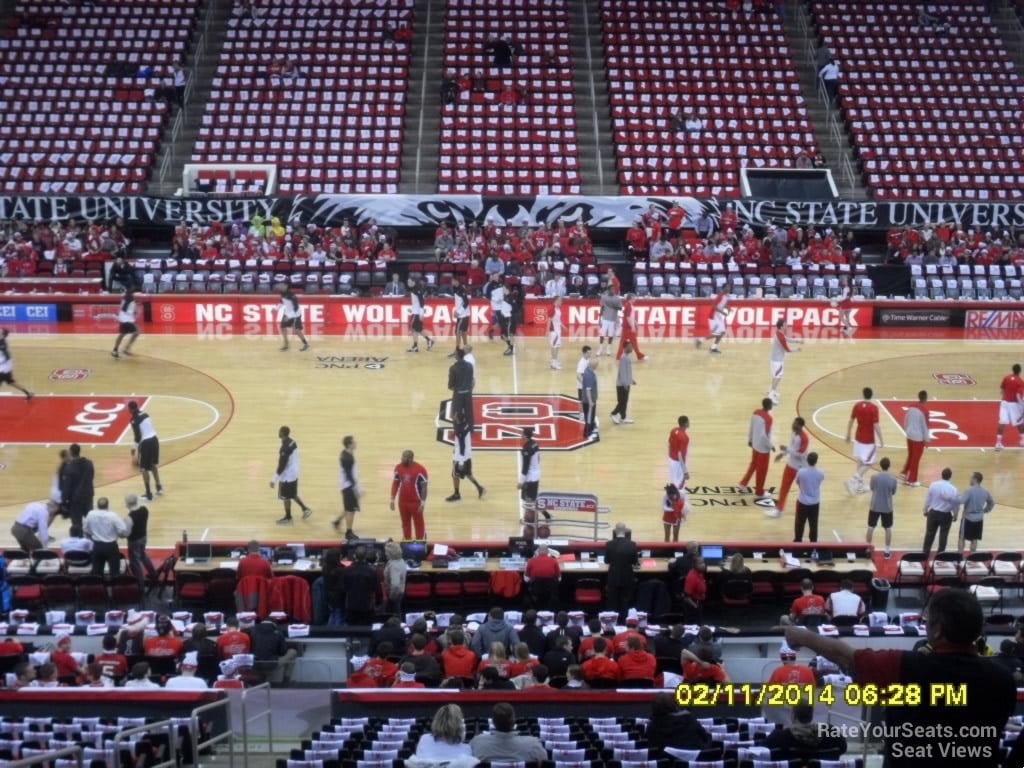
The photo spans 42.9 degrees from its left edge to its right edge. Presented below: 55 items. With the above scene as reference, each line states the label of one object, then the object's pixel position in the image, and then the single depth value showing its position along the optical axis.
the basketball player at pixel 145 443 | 17.97
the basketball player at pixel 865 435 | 18.52
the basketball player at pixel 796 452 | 17.30
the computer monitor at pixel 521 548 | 15.94
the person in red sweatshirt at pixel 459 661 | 12.20
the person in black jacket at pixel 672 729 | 9.66
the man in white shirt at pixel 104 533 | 15.34
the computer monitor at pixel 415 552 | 15.78
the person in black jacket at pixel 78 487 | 16.67
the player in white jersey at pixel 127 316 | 25.39
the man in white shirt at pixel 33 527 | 16.19
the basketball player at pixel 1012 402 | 20.34
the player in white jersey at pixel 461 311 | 25.70
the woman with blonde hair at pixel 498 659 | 11.95
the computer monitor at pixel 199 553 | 15.68
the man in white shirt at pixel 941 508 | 16.41
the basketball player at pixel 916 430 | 18.80
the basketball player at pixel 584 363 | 20.41
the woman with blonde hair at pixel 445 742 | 8.44
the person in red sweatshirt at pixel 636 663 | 11.98
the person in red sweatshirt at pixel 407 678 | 11.54
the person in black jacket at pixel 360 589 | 14.48
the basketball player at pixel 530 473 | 17.45
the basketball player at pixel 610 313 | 25.23
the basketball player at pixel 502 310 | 26.67
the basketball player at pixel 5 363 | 21.73
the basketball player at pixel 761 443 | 18.16
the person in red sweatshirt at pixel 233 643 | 12.77
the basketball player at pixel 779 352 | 21.88
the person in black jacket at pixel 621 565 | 14.90
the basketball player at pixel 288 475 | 17.36
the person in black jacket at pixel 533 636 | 12.93
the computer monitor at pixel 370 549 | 14.98
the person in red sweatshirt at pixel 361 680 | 11.97
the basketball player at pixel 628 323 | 22.91
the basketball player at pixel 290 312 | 25.64
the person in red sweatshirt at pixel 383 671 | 11.99
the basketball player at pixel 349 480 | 16.97
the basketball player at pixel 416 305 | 25.89
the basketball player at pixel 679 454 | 17.66
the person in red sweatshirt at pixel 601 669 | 11.94
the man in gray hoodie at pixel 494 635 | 12.89
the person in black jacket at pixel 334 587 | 14.65
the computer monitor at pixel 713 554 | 15.65
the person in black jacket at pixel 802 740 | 9.45
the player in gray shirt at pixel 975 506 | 16.48
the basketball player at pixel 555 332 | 24.84
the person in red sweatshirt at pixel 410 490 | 16.77
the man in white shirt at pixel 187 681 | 11.50
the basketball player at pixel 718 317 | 26.19
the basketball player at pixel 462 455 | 18.48
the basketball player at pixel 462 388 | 18.41
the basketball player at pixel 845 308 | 28.95
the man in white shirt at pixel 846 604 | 14.28
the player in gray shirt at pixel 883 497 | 16.72
